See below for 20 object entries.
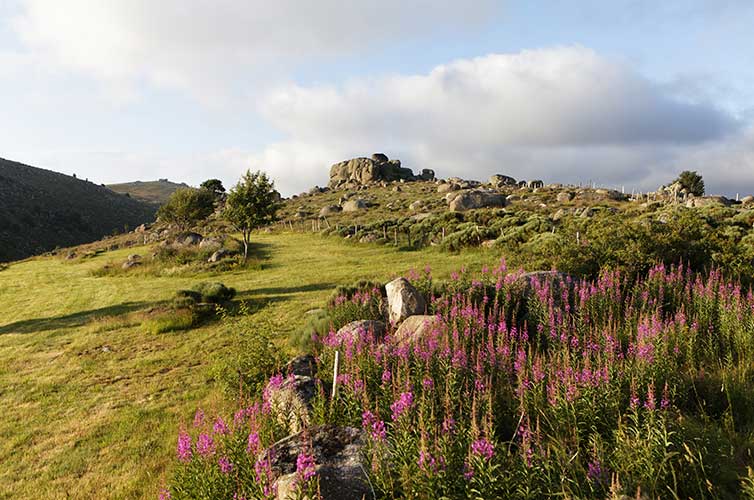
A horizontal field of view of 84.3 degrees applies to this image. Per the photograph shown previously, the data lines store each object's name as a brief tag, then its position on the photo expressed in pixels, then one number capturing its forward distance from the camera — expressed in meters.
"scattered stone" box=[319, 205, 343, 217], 68.00
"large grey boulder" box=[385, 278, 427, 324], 10.58
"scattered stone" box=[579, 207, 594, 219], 38.52
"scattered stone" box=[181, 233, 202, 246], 38.09
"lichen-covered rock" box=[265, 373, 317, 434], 6.35
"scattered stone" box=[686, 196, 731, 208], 45.79
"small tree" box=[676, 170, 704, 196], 72.10
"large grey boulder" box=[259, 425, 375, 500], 4.17
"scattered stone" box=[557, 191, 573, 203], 57.38
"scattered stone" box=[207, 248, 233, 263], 30.64
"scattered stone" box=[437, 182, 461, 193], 85.60
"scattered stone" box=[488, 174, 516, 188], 109.25
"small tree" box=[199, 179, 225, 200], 108.19
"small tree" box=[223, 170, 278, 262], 29.22
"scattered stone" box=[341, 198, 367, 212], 69.69
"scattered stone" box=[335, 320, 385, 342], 8.83
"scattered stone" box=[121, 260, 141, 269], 30.47
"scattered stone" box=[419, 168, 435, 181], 138.71
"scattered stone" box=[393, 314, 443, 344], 8.17
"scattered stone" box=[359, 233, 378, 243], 34.19
